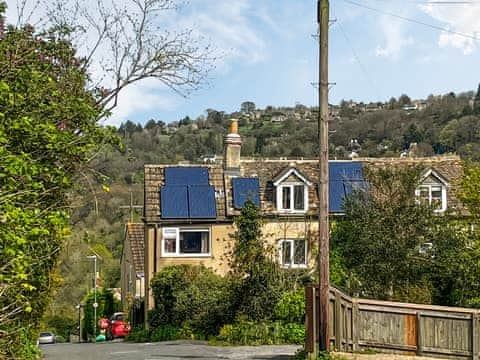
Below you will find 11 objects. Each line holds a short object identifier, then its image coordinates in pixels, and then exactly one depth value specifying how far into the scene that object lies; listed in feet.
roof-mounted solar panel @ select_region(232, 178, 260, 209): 132.46
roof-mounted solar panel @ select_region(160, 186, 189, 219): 131.34
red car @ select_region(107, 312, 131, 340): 150.82
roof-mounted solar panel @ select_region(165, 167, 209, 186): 135.64
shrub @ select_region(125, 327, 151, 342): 122.61
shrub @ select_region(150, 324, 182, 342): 112.98
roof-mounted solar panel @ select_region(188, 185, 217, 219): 131.56
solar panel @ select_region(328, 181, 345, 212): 132.87
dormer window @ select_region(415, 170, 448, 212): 129.70
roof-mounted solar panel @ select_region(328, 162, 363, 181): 136.02
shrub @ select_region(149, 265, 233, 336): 107.04
